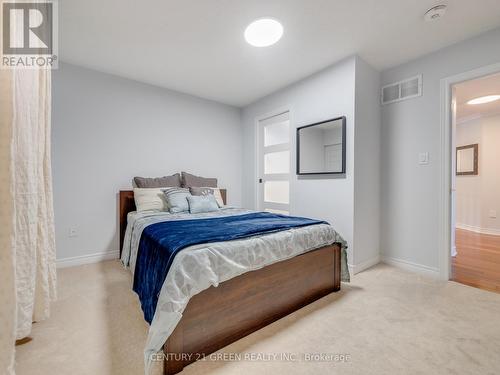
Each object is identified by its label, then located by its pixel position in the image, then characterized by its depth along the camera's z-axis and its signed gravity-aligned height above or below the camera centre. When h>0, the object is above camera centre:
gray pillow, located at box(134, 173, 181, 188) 3.10 +0.07
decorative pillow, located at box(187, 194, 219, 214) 2.78 -0.21
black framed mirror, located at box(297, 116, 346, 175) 2.71 +0.48
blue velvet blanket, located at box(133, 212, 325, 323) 1.43 -0.35
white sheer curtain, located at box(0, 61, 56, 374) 1.00 -0.11
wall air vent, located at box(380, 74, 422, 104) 2.63 +1.13
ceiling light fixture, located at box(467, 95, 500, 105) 3.60 +1.37
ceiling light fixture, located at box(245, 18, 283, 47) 2.09 +1.46
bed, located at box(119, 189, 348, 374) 1.22 -0.76
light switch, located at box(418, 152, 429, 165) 2.55 +0.31
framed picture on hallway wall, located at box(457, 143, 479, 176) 4.63 +0.53
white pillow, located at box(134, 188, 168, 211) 2.85 -0.17
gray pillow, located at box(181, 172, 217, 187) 3.49 +0.08
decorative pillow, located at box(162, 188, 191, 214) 2.78 -0.17
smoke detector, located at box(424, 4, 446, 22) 1.88 +1.43
